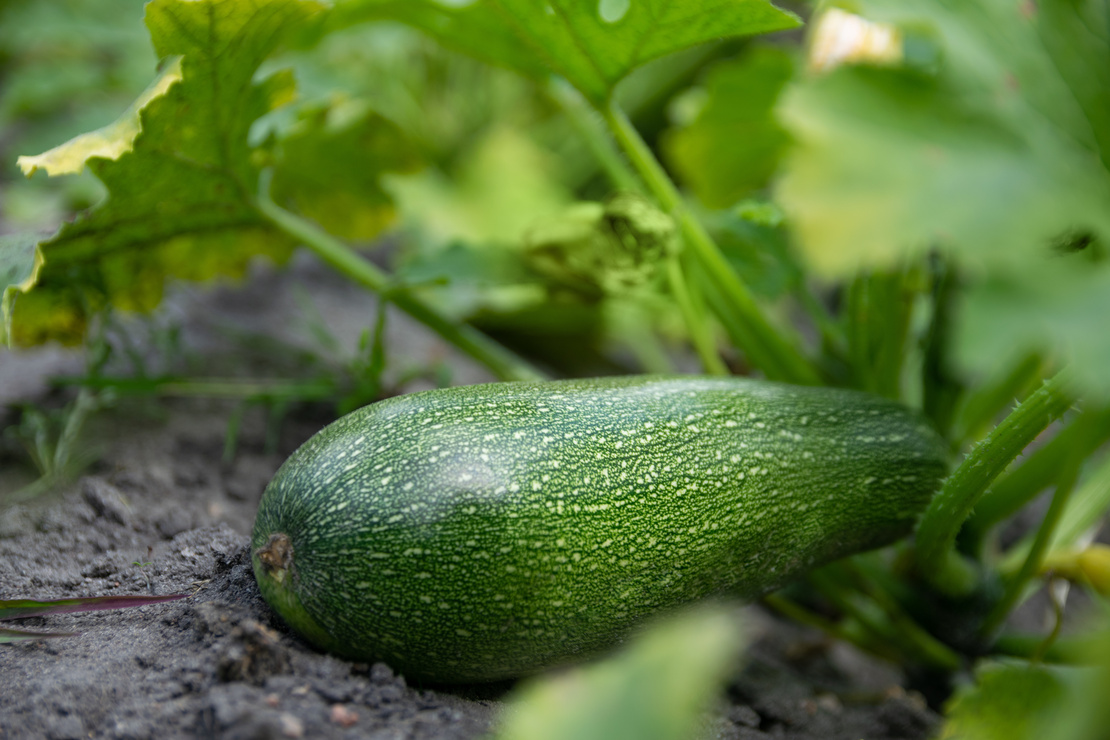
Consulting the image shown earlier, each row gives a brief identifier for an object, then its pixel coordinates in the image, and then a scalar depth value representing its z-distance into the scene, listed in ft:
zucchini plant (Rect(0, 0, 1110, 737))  2.07
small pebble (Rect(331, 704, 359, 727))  2.10
